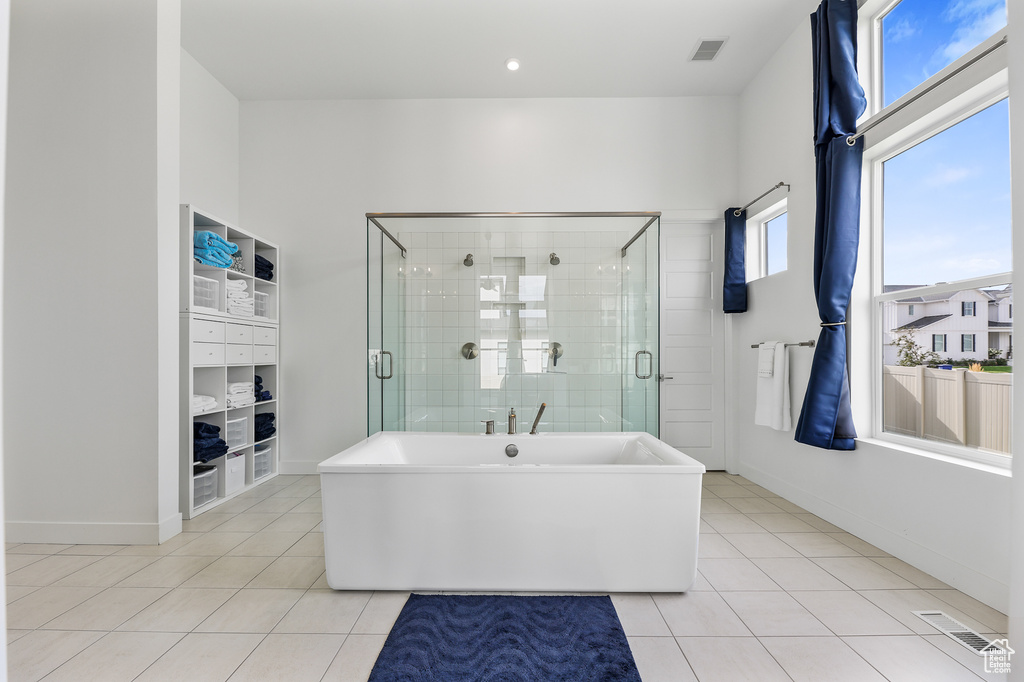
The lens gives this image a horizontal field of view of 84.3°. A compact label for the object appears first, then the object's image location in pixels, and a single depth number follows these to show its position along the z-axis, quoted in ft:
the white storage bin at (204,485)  11.16
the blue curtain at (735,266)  13.61
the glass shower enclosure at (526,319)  10.15
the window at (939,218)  7.30
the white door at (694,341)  14.56
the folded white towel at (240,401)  12.05
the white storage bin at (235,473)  12.02
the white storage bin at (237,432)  12.21
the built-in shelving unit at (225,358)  10.70
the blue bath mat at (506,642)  5.65
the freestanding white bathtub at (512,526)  7.33
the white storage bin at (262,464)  13.57
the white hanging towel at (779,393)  11.37
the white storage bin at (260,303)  13.64
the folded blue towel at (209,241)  11.19
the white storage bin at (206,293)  11.03
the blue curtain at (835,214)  9.16
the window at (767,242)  12.80
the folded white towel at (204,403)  10.92
